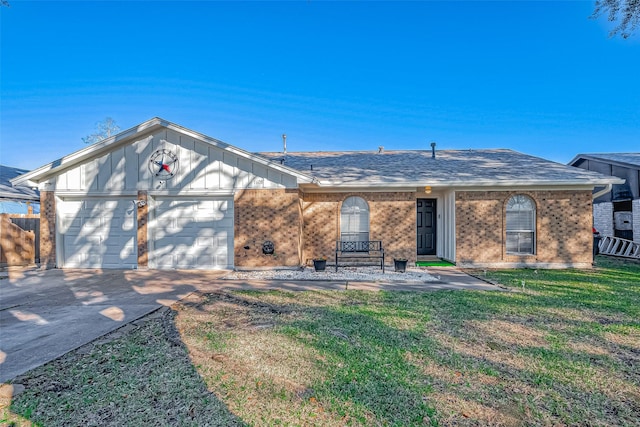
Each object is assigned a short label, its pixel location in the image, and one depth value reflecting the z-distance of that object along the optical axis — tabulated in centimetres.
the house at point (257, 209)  956
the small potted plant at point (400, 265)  916
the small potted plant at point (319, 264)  937
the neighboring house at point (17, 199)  1329
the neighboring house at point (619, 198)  1346
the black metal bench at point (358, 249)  1008
